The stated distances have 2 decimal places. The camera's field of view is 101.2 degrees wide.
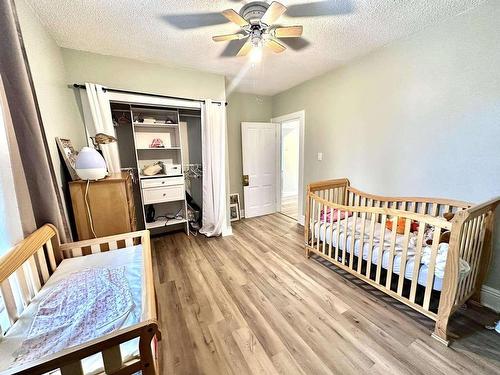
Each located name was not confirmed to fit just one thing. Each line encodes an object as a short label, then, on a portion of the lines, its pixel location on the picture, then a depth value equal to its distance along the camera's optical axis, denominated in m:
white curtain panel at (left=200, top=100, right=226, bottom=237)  2.98
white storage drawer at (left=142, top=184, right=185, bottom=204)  2.91
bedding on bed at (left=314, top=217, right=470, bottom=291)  1.47
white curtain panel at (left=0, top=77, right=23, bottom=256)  1.01
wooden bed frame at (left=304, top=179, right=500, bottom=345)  1.38
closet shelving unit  2.92
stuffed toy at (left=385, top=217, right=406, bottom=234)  2.06
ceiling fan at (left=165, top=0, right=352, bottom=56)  1.55
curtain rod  2.25
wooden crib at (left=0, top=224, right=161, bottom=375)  0.64
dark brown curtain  1.09
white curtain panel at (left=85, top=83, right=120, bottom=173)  2.28
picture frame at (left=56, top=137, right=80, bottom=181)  1.77
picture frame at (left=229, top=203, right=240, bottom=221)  4.08
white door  3.97
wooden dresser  1.73
